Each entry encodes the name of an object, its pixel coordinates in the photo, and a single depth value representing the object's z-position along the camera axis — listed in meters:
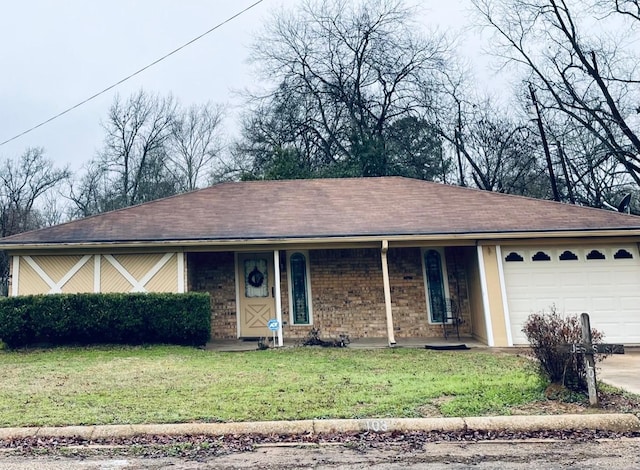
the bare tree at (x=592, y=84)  19.83
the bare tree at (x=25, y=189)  31.50
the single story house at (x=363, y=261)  10.63
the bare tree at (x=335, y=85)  26.69
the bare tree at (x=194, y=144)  32.19
